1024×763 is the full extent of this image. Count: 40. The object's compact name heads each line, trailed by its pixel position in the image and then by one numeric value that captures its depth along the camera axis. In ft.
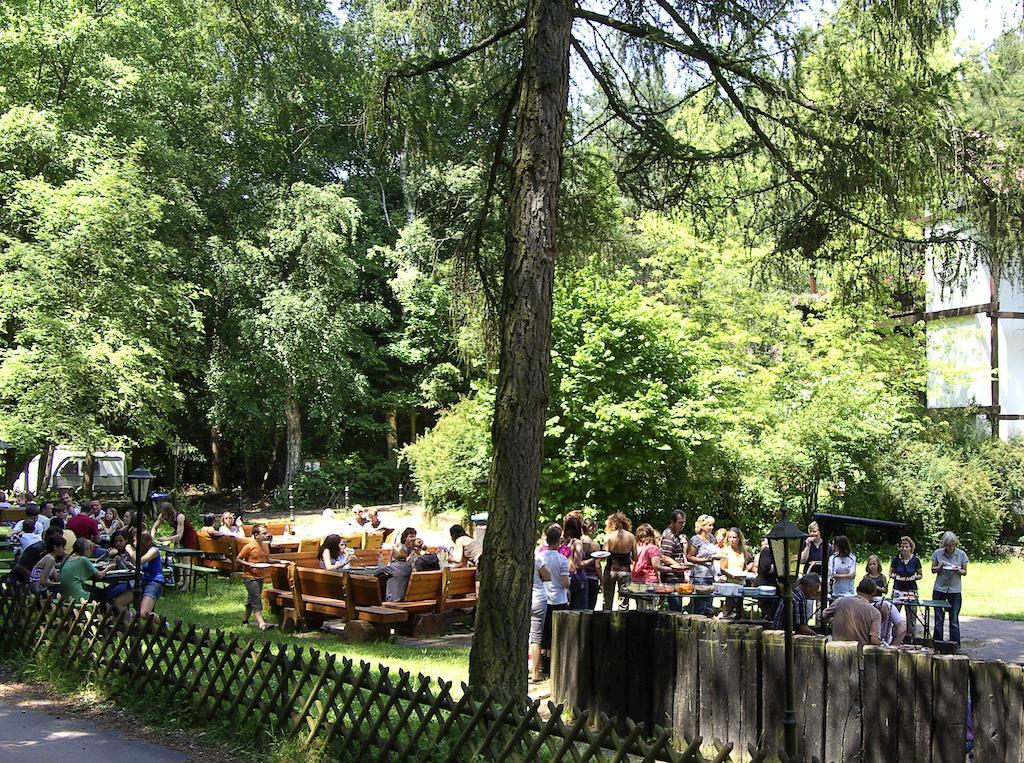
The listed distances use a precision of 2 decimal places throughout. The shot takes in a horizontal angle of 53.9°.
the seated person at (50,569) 38.54
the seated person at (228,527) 61.67
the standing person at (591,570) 42.09
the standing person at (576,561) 40.32
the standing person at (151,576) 39.27
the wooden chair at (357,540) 63.77
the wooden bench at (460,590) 44.12
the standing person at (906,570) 44.19
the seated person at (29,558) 39.78
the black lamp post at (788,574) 23.32
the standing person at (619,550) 45.80
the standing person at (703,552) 45.96
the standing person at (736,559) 46.82
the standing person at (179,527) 53.72
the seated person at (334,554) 47.93
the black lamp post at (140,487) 38.78
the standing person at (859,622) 28.55
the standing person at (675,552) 46.78
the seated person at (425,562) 46.39
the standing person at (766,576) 42.06
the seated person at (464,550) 48.42
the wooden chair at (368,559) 52.67
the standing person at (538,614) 35.78
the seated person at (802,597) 35.70
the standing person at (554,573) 36.14
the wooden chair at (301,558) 53.36
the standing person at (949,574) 42.12
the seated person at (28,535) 52.42
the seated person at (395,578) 42.83
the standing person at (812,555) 44.71
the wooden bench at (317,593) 42.93
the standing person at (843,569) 41.57
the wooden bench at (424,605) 42.88
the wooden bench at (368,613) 41.06
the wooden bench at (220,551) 59.52
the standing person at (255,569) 44.27
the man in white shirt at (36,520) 53.78
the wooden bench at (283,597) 44.68
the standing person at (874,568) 41.15
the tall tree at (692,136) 25.25
